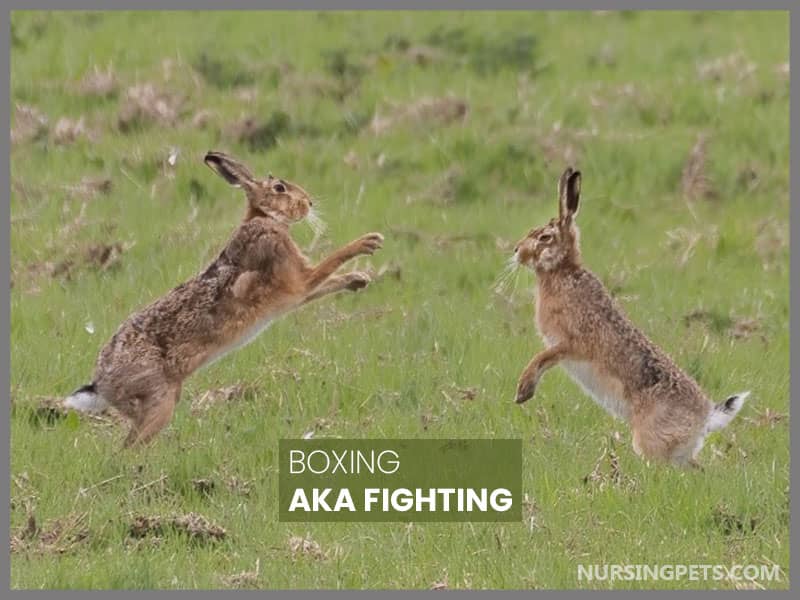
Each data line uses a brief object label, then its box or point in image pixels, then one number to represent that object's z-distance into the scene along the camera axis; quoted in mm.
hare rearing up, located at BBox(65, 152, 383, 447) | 13133
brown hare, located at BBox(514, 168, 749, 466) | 13156
